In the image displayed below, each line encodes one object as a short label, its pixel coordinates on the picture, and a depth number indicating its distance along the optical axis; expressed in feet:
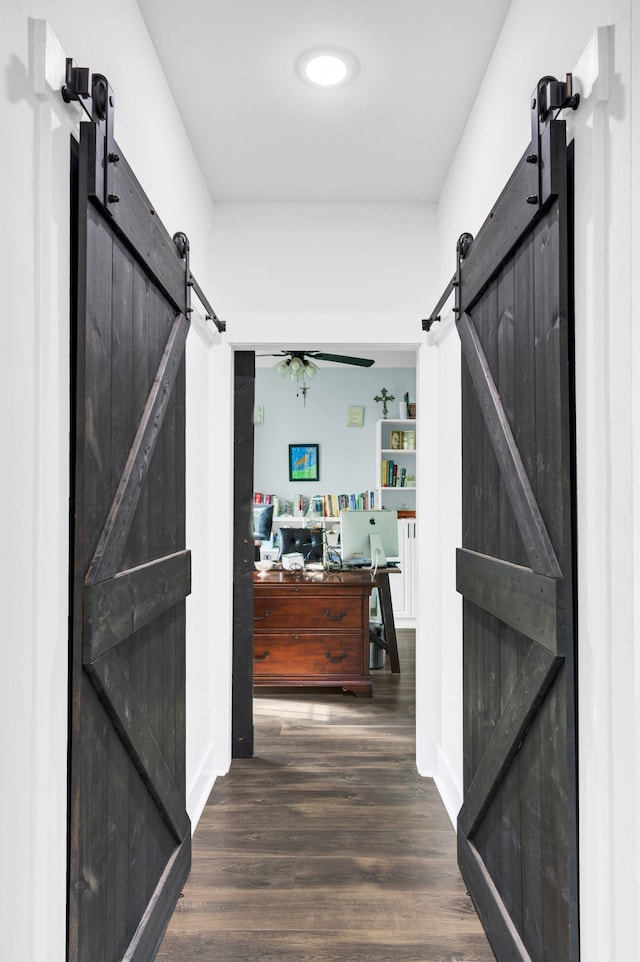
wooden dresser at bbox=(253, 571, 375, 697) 14.24
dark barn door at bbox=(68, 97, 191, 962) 4.45
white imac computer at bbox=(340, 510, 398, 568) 16.35
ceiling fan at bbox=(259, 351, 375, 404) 15.92
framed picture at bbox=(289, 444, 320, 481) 23.04
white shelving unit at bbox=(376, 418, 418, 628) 21.44
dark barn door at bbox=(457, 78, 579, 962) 4.59
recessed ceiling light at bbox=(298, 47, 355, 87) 7.00
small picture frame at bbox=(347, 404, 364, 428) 22.99
